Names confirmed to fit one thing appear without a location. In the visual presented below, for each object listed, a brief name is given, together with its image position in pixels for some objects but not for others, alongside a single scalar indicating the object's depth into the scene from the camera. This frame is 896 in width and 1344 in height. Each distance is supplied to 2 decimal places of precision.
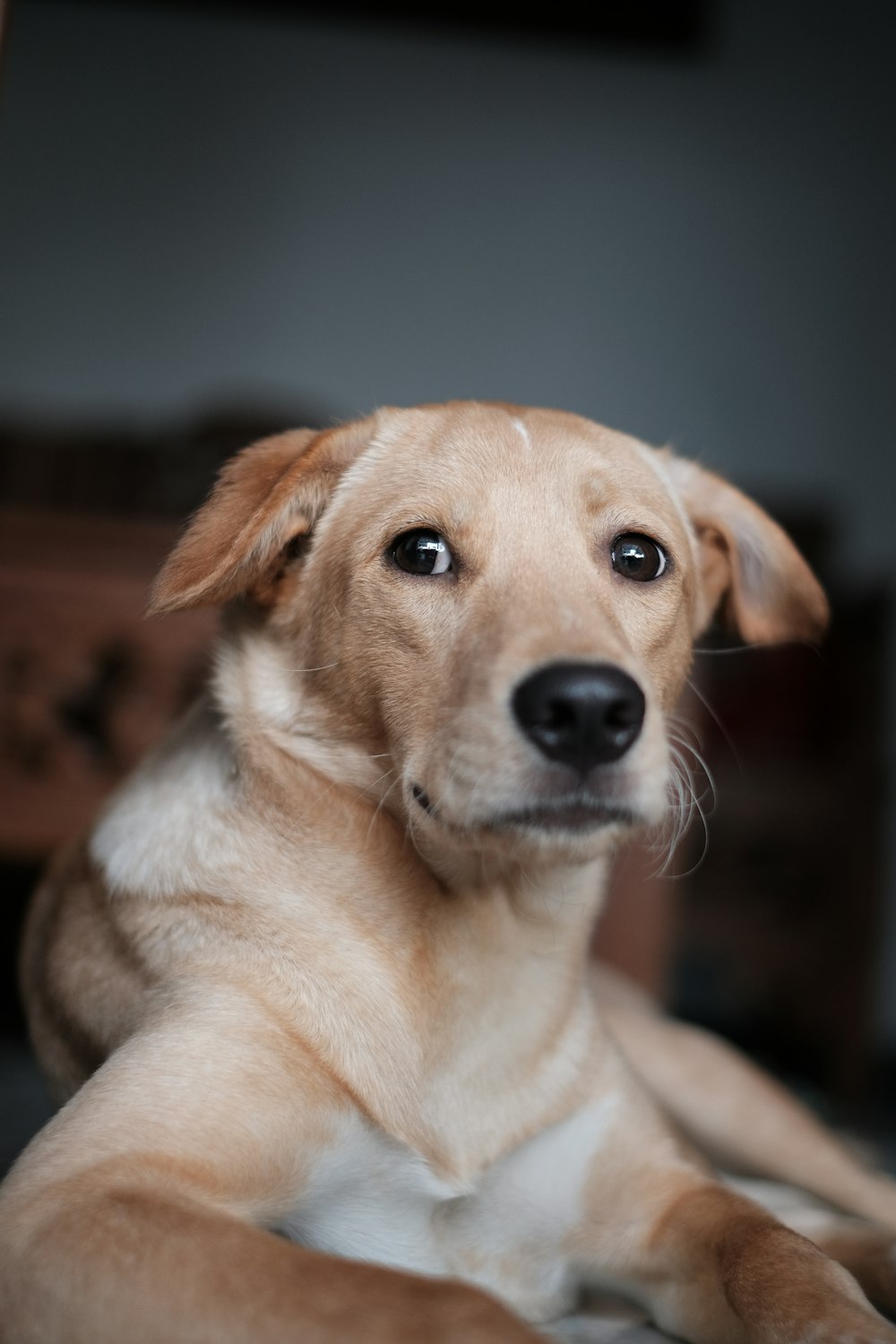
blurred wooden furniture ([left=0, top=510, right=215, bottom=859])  1.00
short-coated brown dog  0.64
